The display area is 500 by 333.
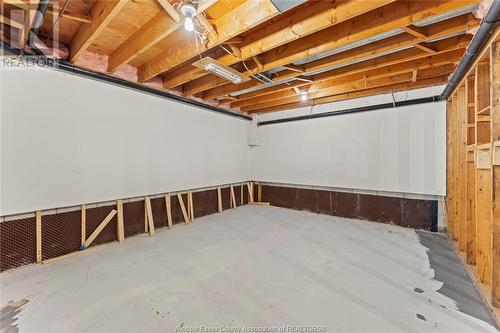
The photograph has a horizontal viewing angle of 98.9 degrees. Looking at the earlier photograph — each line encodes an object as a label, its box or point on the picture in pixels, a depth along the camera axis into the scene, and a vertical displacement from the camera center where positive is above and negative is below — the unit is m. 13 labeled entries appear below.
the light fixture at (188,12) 1.59 +1.18
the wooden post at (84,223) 2.74 -0.73
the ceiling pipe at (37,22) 1.58 +1.20
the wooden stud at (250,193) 5.61 -0.75
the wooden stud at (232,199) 5.12 -0.81
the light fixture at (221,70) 2.38 +1.16
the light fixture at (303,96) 3.88 +1.31
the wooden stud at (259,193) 5.60 -0.74
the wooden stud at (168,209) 3.70 -0.75
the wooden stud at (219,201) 4.73 -0.79
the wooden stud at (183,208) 3.91 -0.78
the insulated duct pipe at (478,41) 1.52 +1.04
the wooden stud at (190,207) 4.09 -0.79
